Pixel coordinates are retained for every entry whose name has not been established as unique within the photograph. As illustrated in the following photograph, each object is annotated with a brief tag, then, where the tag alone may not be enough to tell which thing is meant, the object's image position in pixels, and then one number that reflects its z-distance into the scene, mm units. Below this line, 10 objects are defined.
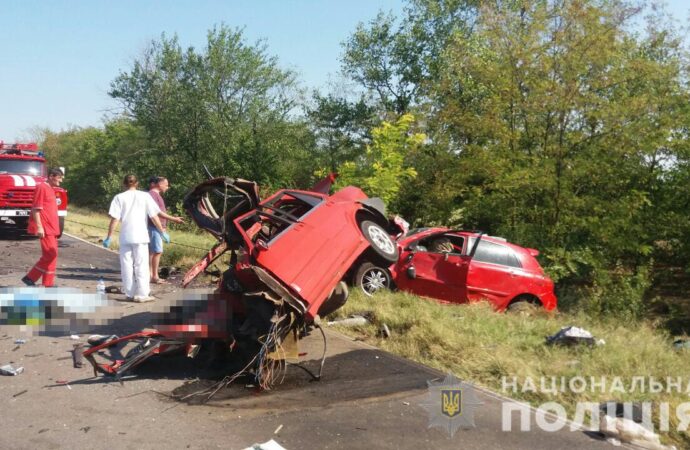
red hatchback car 9734
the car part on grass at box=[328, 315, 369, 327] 7754
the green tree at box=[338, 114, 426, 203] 13055
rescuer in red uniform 8578
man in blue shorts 10148
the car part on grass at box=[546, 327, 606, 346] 6293
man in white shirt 8539
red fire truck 17109
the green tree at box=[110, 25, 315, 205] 29500
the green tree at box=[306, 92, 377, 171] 28750
